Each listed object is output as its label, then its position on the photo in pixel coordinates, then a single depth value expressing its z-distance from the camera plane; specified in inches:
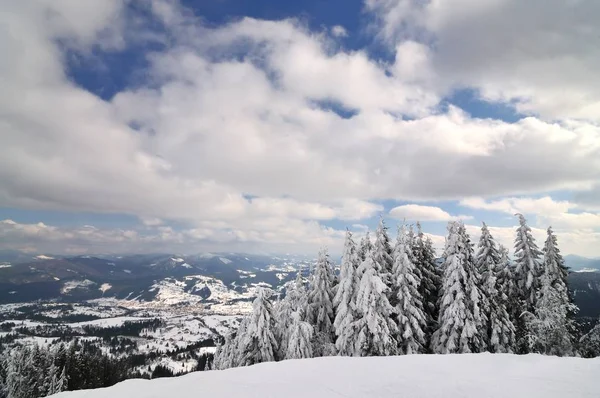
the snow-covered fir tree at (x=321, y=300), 1170.0
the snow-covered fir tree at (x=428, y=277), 1109.9
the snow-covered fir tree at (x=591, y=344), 1118.5
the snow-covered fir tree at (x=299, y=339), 1001.5
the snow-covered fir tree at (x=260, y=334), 1091.3
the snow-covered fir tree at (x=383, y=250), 1085.8
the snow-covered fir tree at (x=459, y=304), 939.3
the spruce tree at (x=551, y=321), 995.9
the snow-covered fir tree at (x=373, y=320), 900.0
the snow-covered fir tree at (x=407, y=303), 949.8
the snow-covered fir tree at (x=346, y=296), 978.7
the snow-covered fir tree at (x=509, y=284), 1169.4
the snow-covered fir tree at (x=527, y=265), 1205.1
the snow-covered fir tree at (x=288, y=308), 1143.0
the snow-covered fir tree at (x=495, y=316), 989.8
